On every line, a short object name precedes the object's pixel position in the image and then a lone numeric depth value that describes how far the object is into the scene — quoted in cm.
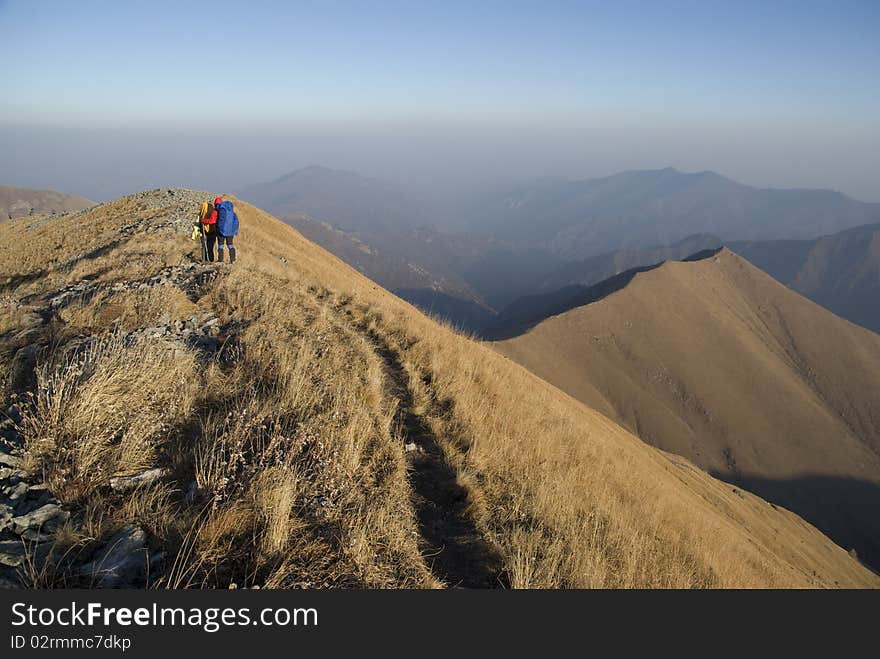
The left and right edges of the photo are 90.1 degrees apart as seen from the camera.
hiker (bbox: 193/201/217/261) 1141
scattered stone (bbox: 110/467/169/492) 291
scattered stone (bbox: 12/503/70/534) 247
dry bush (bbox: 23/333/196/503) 295
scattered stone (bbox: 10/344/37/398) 401
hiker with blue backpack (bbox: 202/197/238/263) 1130
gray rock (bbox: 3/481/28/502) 266
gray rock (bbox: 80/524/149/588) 226
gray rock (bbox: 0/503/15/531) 248
